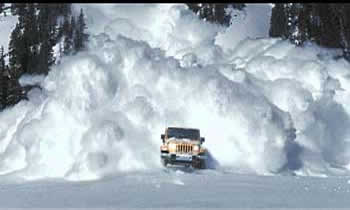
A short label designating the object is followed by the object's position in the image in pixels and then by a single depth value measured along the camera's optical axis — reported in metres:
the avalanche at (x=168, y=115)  34.94
